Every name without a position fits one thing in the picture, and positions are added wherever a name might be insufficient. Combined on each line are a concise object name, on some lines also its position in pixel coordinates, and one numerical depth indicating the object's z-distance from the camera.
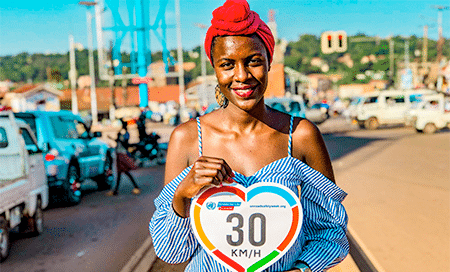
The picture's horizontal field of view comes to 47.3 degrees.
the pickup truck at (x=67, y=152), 8.46
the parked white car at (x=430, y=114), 21.44
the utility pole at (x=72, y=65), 45.38
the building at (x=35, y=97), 45.19
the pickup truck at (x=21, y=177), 6.17
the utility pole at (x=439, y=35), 41.19
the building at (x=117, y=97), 68.66
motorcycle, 14.06
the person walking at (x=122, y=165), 9.48
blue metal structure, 26.86
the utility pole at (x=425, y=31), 47.34
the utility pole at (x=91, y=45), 37.28
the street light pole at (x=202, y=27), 48.75
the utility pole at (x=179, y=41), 39.34
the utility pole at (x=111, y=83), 39.09
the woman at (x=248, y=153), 1.69
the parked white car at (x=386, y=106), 24.78
